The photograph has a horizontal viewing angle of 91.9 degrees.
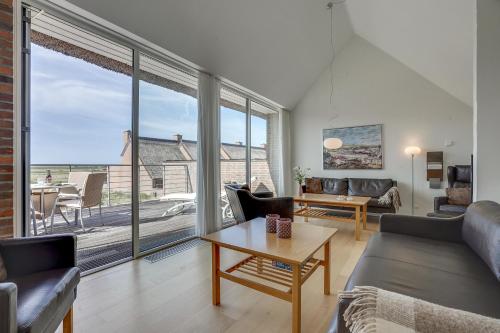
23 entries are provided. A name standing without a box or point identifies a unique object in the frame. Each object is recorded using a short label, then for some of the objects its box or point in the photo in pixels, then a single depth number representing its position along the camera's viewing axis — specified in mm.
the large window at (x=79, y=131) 2285
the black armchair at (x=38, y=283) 944
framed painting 5129
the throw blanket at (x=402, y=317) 646
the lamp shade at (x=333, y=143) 4379
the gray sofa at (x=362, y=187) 4351
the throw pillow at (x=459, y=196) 3502
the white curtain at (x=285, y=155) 5828
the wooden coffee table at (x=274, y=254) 1521
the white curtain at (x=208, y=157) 3551
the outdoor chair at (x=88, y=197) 3025
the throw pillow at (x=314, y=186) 5281
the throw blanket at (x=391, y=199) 4227
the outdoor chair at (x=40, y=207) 2451
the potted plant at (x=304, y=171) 5916
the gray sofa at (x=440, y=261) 1154
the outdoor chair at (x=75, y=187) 2924
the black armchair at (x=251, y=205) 3113
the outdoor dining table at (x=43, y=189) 2358
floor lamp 4570
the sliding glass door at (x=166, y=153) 3025
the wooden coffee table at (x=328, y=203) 3580
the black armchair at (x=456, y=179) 3580
